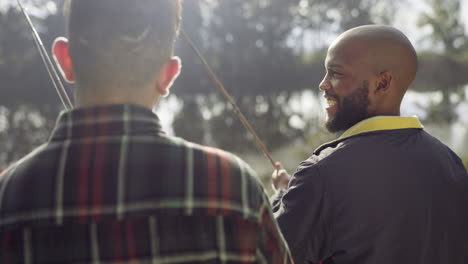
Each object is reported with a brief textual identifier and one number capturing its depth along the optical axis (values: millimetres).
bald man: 1531
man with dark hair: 946
